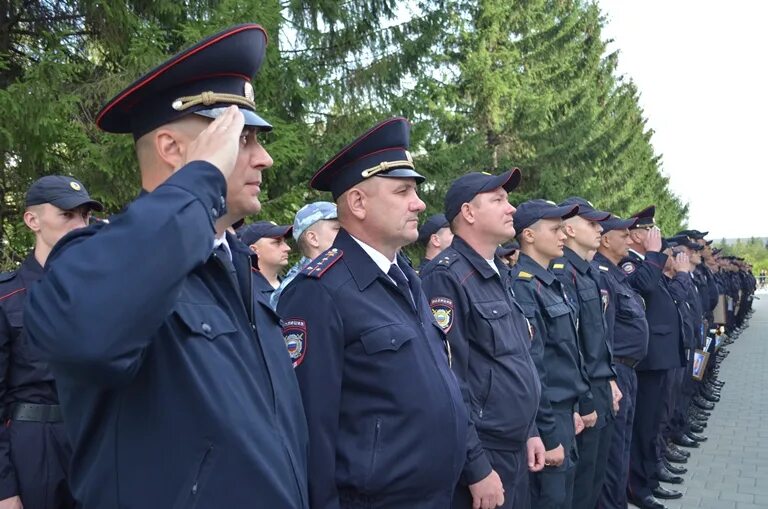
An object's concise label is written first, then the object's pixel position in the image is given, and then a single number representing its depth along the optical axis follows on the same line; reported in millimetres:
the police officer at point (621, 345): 5547
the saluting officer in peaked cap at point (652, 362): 6555
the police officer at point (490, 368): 3320
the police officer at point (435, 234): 6801
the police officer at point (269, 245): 5379
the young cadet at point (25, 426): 3135
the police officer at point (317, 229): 5105
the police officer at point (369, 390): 2443
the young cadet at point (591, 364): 4844
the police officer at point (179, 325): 1265
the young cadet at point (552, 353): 4051
